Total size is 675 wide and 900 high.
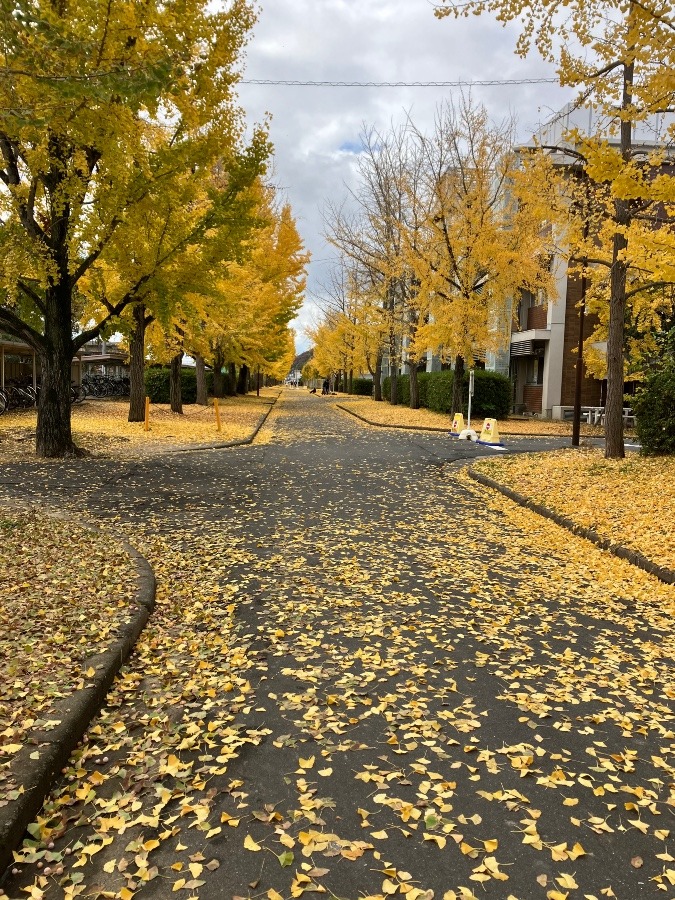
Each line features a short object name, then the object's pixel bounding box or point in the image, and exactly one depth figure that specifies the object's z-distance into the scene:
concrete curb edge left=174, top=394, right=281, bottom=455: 14.58
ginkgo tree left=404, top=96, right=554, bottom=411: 19.75
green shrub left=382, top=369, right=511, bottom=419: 24.23
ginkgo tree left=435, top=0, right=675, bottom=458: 6.35
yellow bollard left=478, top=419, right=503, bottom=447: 17.31
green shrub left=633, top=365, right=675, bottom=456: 11.41
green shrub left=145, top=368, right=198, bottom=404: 27.14
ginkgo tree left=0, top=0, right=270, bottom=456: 8.54
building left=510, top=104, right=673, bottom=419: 25.27
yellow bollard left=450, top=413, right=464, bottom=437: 19.86
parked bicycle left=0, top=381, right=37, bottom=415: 20.52
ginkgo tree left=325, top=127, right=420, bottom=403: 25.38
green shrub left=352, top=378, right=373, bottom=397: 55.67
